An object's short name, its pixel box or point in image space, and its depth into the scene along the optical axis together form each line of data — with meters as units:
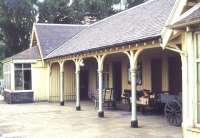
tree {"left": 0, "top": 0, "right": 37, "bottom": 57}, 29.88
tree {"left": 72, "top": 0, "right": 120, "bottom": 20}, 31.72
